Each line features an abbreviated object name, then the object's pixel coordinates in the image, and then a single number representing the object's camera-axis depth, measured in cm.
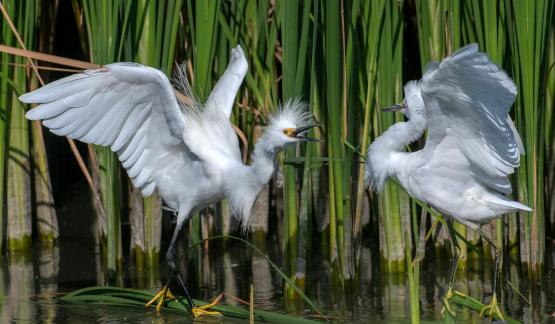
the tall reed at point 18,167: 1344
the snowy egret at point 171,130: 1062
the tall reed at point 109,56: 1172
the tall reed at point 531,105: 1170
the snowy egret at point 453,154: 982
